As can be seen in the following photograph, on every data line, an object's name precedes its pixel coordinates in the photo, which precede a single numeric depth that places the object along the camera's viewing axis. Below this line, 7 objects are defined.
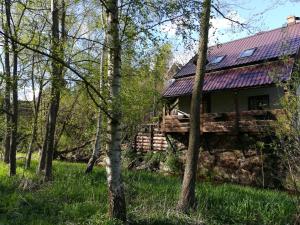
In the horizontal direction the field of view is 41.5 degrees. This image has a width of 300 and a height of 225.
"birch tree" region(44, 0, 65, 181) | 12.30
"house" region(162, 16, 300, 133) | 18.27
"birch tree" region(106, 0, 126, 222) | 7.63
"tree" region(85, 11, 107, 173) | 14.85
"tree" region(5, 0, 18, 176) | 13.47
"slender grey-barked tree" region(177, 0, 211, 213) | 9.39
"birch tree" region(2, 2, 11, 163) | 9.20
